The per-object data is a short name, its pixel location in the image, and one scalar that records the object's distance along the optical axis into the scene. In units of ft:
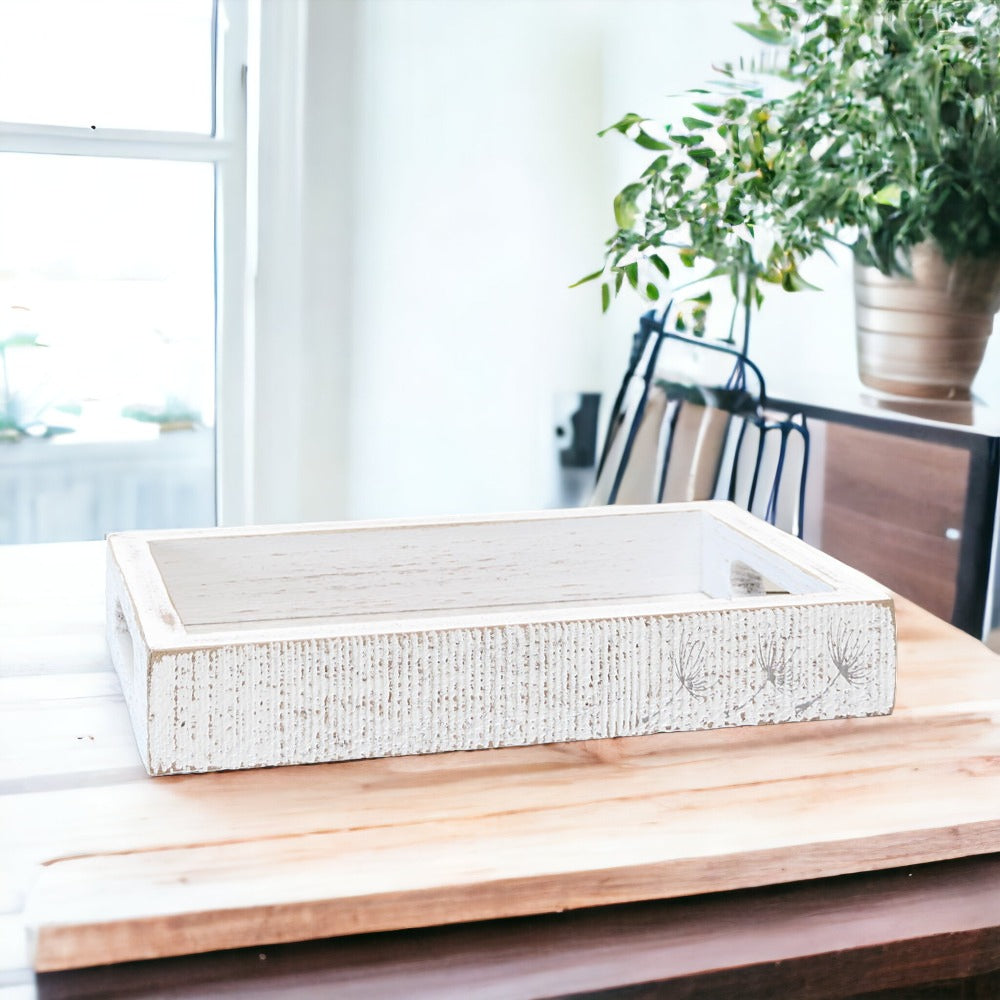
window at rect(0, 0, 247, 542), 7.25
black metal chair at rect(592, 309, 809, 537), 4.85
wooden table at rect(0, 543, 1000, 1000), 1.44
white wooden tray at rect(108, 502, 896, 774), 1.83
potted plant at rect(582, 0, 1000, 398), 3.64
